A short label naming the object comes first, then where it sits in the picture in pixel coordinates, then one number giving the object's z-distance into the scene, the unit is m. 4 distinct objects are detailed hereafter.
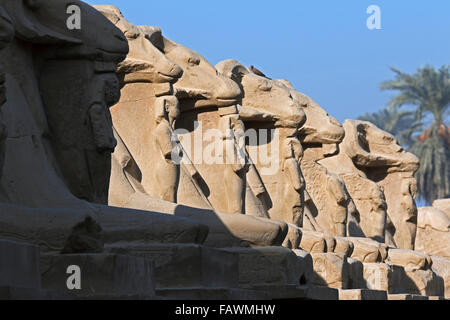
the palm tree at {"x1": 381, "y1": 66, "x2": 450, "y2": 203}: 52.22
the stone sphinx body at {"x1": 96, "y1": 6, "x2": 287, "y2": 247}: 14.48
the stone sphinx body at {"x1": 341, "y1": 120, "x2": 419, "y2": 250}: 25.17
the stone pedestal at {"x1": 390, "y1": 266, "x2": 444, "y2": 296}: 19.06
